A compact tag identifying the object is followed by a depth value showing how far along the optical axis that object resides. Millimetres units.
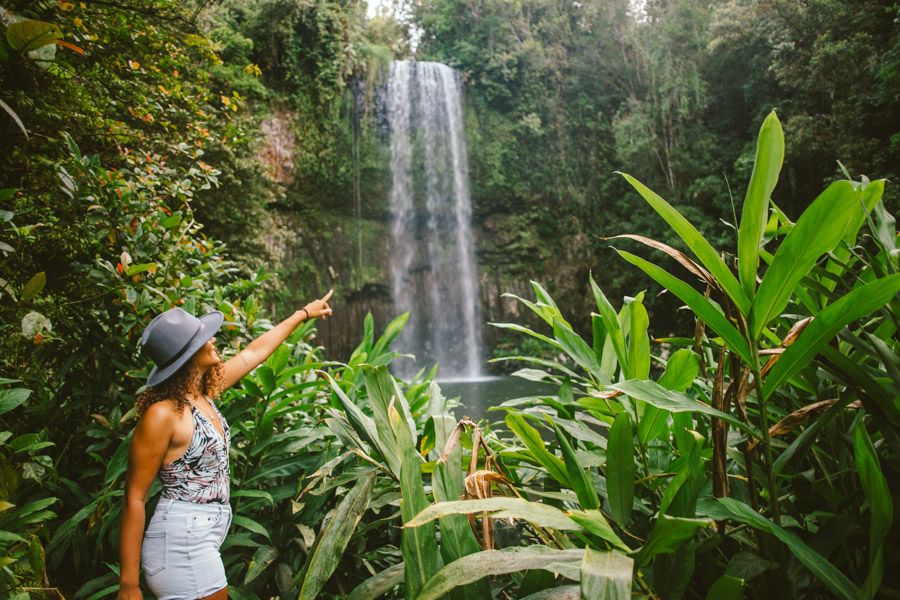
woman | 1307
